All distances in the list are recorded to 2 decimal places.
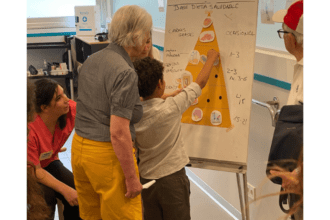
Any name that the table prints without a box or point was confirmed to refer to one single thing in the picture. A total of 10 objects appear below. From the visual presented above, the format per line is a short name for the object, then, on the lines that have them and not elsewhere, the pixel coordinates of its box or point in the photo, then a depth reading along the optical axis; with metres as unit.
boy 1.81
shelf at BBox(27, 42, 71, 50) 6.04
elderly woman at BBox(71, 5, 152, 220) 1.54
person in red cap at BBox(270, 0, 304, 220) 1.53
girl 2.09
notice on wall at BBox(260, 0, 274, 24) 2.25
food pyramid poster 2.04
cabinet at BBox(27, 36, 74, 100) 5.99
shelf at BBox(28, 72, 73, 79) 5.94
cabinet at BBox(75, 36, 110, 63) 4.85
